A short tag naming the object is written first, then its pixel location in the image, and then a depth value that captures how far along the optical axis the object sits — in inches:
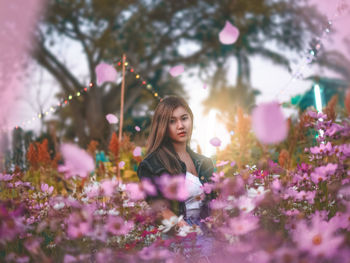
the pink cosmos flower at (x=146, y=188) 67.5
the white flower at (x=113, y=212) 69.5
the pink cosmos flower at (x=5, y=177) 93.4
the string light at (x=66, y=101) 192.3
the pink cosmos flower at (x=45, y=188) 85.0
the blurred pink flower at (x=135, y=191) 71.5
